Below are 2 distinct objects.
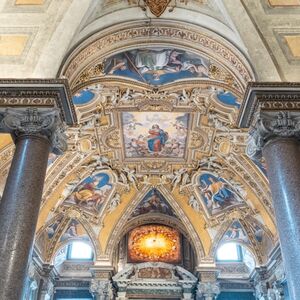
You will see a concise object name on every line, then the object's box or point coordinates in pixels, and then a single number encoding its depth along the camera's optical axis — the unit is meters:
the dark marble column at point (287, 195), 5.58
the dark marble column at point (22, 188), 5.31
